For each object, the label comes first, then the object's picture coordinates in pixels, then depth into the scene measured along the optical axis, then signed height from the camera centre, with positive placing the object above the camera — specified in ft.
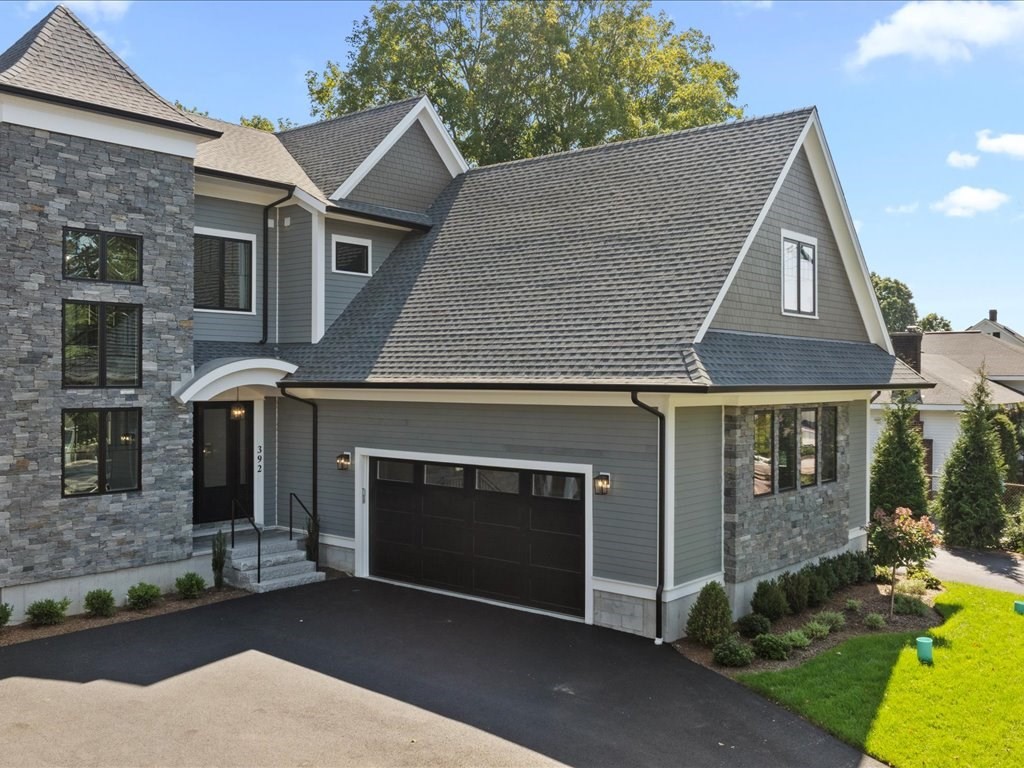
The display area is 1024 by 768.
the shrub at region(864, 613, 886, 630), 38.34 -11.72
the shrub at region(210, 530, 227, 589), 42.29 -9.75
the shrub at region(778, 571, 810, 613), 40.04 -10.63
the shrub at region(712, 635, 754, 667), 32.09 -11.17
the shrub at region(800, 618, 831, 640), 36.27 -11.49
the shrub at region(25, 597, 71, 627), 35.68 -10.63
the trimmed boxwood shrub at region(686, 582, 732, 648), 34.01 -10.28
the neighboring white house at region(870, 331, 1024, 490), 81.20 +0.69
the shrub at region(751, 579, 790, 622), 38.14 -10.69
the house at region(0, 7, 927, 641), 36.22 +0.81
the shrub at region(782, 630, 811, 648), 34.37 -11.31
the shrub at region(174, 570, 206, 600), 40.06 -10.53
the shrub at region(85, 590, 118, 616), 37.14 -10.58
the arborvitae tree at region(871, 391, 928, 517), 62.13 -6.79
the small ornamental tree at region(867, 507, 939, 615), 41.57 -8.39
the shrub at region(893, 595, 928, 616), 40.60 -11.68
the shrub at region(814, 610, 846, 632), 37.86 -11.49
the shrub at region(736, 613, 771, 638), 35.86 -11.12
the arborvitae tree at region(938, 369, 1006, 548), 60.64 -8.06
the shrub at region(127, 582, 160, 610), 38.37 -10.57
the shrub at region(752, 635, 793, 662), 33.09 -11.24
